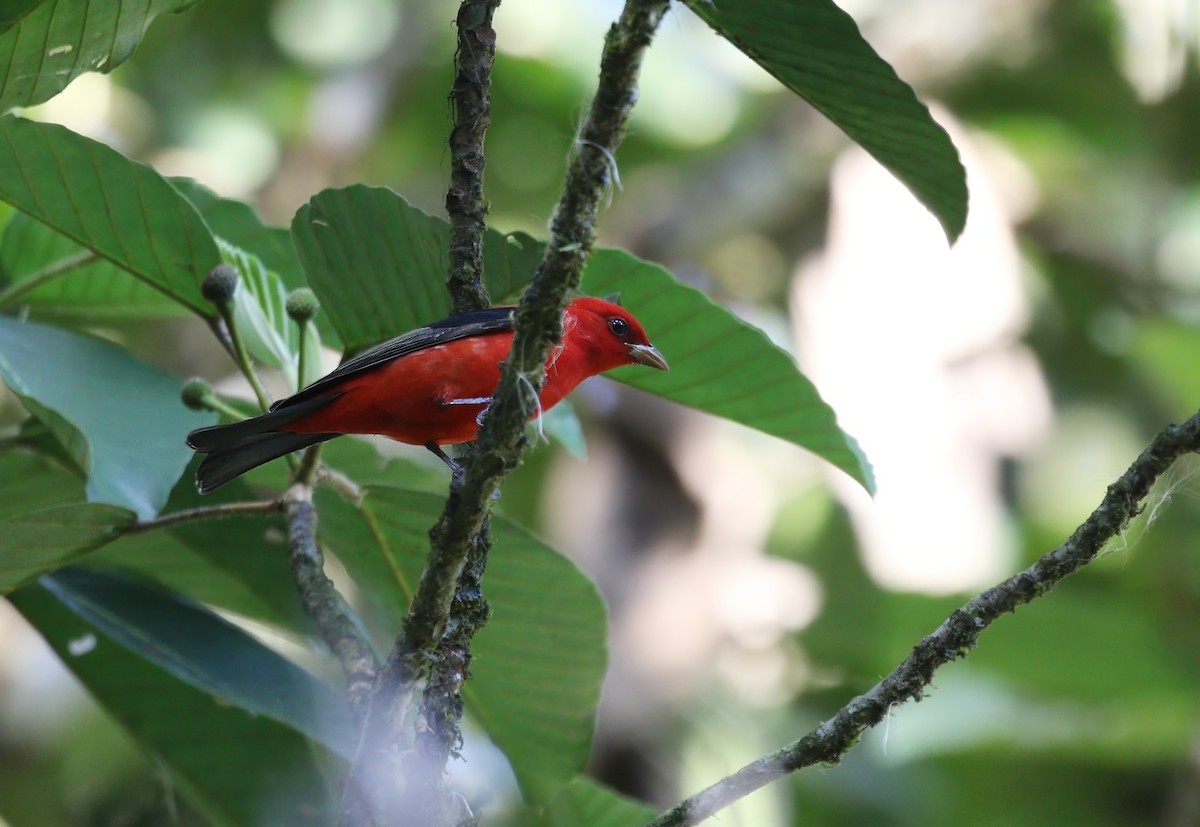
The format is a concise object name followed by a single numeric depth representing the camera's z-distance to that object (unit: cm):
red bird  555
